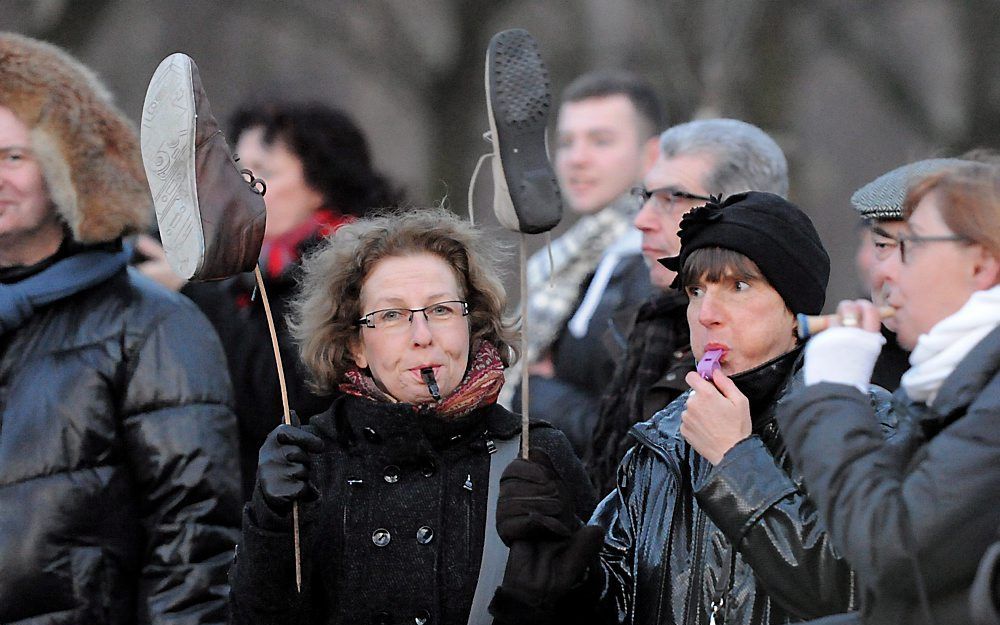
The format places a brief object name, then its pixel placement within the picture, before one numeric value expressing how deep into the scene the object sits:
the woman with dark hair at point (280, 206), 9.80
